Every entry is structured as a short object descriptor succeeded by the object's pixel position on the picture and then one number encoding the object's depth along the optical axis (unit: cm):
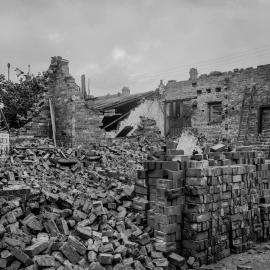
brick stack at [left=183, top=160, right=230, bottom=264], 791
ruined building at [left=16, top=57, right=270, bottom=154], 1527
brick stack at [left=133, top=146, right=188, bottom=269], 775
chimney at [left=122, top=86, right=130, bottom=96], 3124
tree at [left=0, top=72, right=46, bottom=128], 2053
